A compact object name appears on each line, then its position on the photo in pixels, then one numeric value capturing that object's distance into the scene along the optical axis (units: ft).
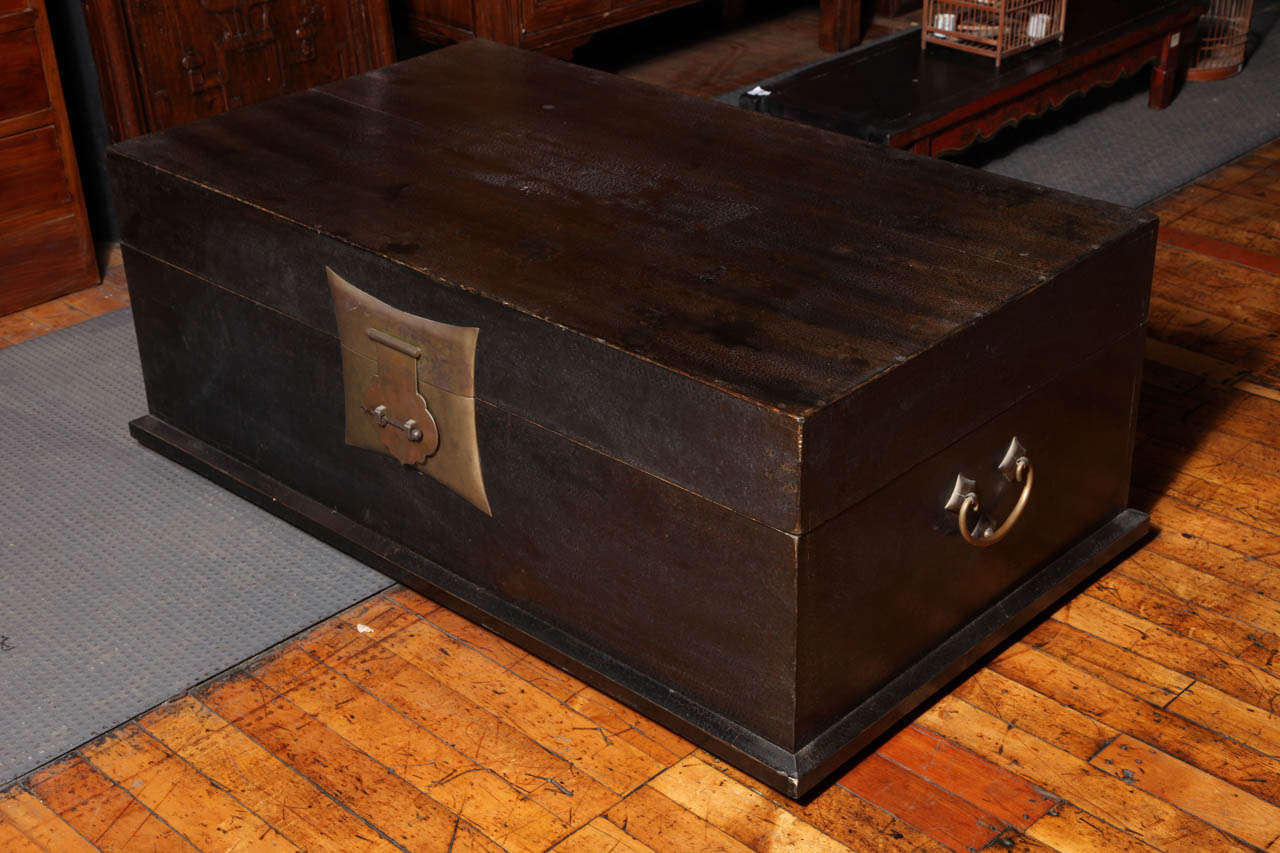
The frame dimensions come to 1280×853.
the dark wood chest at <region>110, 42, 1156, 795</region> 5.16
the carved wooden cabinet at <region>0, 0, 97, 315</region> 8.93
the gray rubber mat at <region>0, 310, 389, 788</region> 6.03
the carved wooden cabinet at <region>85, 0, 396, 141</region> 9.66
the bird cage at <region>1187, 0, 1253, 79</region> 12.71
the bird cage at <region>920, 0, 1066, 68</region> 10.83
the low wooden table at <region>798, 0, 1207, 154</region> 9.84
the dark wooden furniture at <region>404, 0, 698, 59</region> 11.26
